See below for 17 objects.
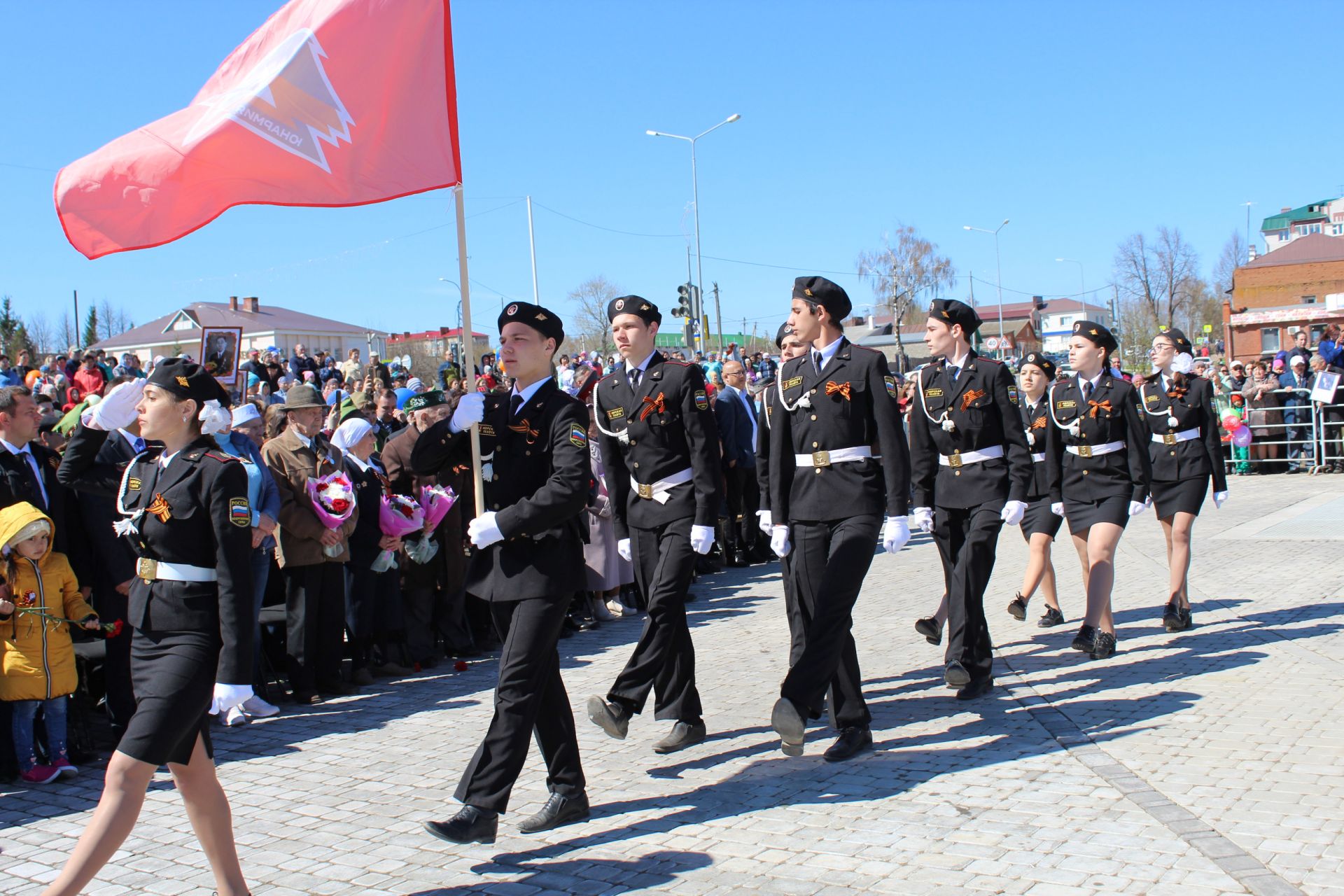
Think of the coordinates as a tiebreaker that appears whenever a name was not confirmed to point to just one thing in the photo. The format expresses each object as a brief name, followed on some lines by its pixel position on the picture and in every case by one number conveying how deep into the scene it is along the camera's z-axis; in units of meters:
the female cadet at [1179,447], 8.82
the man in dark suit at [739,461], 13.04
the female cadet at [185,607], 3.96
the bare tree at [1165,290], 70.50
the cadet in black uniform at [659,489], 6.05
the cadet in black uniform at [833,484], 5.66
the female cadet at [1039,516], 8.90
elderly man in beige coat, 7.89
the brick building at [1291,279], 69.88
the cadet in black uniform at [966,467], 6.96
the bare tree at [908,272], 79.31
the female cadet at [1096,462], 7.96
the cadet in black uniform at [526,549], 4.68
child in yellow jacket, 6.11
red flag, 5.29
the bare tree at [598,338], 63.79
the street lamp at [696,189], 38.76
